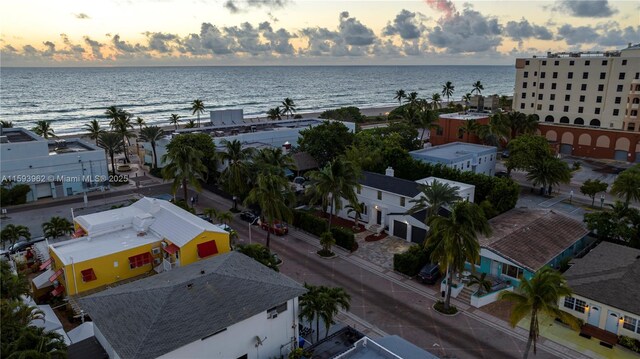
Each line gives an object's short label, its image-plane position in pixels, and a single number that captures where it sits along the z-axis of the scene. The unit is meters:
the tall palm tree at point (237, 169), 55.00
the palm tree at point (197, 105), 107.19
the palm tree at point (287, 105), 117.26
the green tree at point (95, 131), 79.62
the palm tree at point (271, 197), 41.00
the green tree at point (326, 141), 70.81
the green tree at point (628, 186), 48.38
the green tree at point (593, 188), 58.38
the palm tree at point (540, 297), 23.19
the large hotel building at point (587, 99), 85.19
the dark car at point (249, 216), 54.66
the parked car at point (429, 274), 38.84
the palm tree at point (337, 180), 44.53
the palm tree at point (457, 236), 31.22
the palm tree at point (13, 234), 43.72
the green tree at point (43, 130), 82.96
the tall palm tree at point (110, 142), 73.12
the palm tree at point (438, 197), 40.06
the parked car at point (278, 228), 50.69
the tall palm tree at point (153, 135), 76.88
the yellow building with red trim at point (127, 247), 35.78
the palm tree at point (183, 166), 50.53
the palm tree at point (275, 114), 114.56
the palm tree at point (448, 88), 160.45
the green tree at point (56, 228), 44.50
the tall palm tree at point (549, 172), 59.94
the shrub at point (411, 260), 40.03
